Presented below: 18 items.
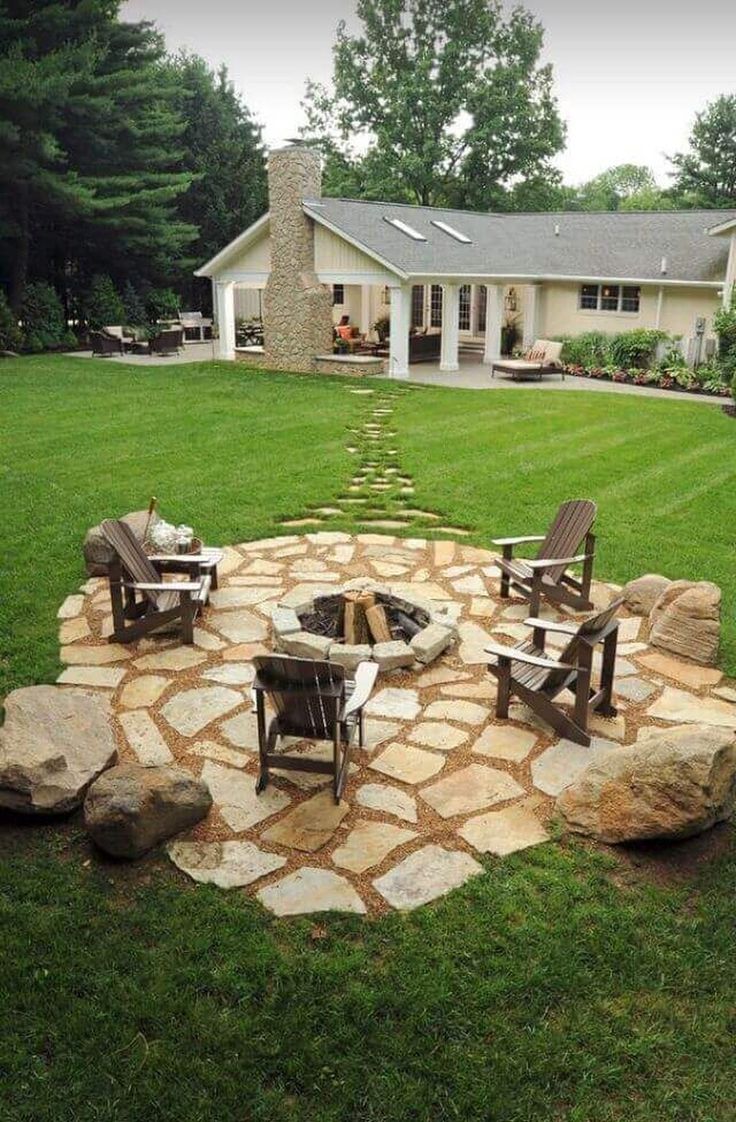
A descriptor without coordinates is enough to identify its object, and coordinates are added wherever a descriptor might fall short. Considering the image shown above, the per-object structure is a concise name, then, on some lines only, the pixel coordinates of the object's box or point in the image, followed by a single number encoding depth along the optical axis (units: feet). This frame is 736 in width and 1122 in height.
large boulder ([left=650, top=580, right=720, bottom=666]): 20.36
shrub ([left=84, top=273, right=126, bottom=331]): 94.12
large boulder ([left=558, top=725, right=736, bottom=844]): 13.56
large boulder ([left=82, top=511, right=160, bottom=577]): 25.50
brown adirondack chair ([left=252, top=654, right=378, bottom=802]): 14.80
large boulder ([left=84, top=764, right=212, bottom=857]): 13.56
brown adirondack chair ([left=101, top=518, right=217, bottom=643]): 21.21
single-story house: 69.41
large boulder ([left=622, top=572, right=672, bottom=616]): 23.17
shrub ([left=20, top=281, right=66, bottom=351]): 88.33
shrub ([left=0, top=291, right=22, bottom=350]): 82.99
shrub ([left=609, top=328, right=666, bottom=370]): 70.03
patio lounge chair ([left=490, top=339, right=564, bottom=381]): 67.56
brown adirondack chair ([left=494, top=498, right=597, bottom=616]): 23.03
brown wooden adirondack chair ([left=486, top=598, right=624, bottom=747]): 16.94
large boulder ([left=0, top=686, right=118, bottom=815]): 14.55
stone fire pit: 19.90
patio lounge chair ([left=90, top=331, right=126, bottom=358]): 82.22
